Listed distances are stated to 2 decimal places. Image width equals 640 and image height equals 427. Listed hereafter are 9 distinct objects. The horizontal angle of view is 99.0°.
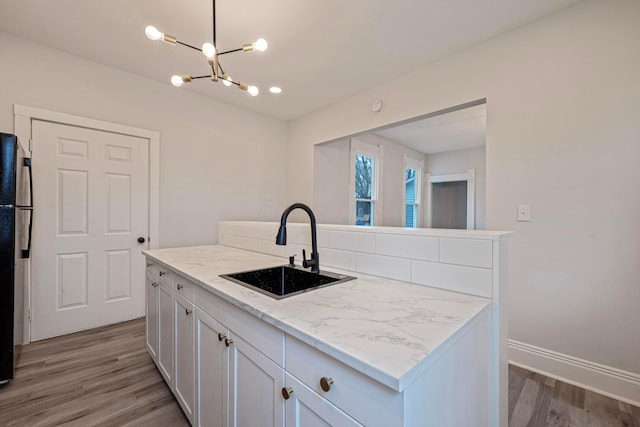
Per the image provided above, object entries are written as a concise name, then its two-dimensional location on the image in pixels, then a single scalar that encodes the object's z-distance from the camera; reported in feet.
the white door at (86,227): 8.15
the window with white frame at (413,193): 19.21
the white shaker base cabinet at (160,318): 5.66
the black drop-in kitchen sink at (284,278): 4.88
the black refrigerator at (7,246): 5.87
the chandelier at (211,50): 5.08
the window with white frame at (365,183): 14.49
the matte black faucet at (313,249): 4.71
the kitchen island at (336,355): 2.17
